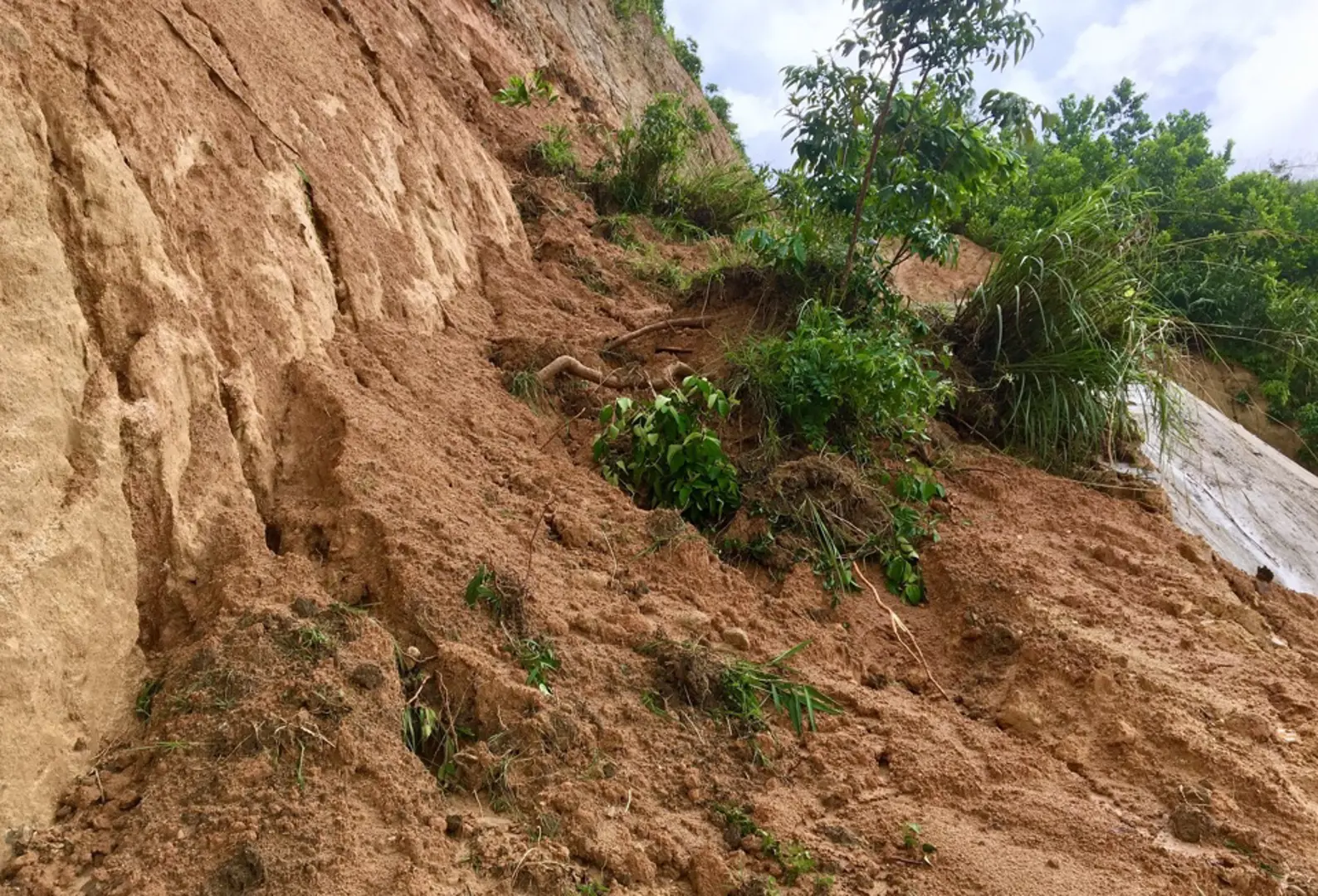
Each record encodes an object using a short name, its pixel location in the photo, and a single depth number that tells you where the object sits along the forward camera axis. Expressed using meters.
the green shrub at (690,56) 12.95
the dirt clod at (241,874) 1.85
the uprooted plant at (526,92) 6.79
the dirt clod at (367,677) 2.34
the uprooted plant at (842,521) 3.79
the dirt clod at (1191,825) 2.63
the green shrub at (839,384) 4.21
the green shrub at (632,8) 10.80
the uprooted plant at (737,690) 2.77
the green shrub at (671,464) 3.80
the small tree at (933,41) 4.49
